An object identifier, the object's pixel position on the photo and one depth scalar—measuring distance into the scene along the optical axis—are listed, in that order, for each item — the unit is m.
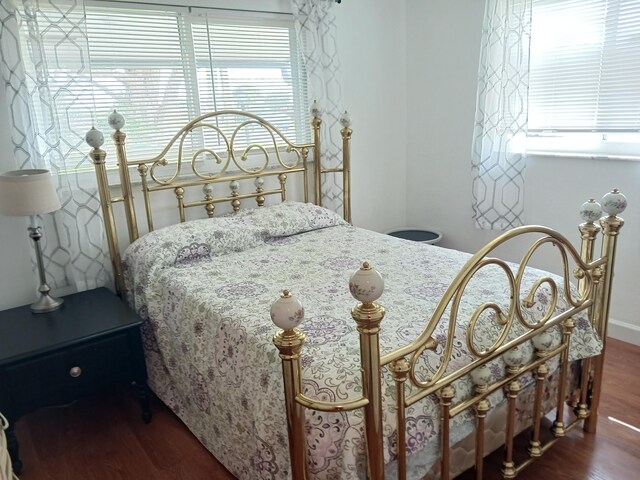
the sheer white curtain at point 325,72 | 3.09
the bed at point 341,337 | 1.32
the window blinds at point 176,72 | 2.48
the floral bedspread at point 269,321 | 1.41
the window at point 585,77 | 2.62
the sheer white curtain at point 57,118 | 2.23
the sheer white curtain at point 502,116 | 2.90
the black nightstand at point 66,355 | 1.96
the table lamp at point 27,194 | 2.06
